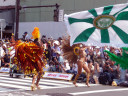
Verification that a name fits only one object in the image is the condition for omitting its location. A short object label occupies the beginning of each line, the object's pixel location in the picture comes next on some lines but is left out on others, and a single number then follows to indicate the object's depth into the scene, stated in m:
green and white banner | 9.25
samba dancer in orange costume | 12.70
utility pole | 29.63
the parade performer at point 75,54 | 14.32
